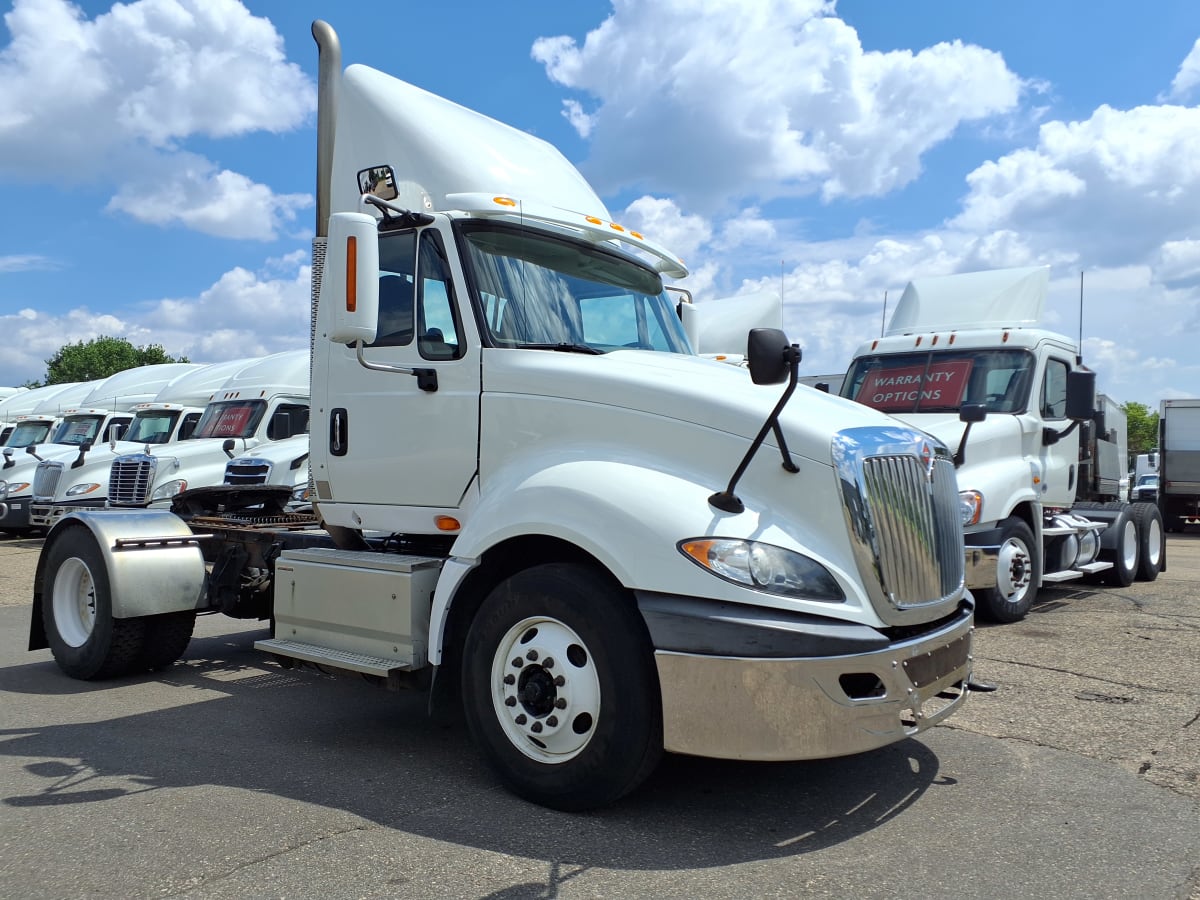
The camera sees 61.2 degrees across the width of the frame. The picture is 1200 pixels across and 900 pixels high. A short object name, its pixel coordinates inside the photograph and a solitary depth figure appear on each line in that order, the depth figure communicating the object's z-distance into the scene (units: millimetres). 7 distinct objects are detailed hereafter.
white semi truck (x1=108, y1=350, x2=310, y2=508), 14773
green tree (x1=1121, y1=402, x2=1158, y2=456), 88538
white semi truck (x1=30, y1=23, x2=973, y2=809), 3803
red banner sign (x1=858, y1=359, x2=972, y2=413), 10180
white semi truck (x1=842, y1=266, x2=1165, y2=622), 8883
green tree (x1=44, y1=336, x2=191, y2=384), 83250
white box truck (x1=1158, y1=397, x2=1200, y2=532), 20812
